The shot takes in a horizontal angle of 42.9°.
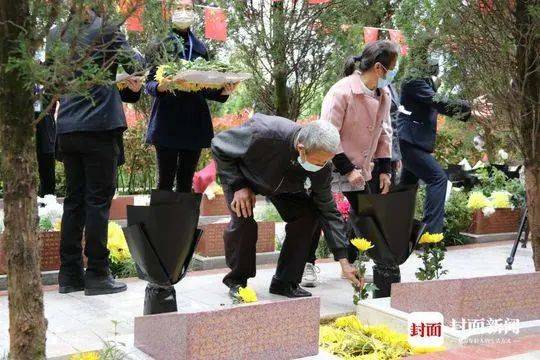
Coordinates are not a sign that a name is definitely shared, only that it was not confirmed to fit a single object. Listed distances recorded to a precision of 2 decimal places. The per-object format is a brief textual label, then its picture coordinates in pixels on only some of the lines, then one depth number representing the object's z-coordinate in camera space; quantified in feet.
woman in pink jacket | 15.16
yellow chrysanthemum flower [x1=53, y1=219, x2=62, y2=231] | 17.51
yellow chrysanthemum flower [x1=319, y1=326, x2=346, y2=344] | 11.91
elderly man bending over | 12.87
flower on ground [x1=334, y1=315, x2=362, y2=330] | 12.25
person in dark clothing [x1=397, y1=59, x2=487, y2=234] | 19.77
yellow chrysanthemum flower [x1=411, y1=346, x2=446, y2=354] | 11.06
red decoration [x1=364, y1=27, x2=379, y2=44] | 27.32
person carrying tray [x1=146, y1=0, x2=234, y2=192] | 16.22
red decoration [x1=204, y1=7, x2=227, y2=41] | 21.90
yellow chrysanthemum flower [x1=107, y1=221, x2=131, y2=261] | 17.11
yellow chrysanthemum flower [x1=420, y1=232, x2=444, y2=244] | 13.52
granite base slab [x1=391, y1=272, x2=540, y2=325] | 12.18
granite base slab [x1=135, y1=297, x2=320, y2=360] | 9.41
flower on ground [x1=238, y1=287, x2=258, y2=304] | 10.61
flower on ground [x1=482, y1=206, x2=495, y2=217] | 24.26
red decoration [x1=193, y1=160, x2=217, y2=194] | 24.95
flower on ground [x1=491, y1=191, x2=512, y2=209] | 25.21
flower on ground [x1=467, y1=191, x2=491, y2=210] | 24.54
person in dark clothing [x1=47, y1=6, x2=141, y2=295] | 14.19
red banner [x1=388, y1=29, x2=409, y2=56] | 27.69
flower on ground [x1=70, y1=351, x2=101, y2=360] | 9.38
